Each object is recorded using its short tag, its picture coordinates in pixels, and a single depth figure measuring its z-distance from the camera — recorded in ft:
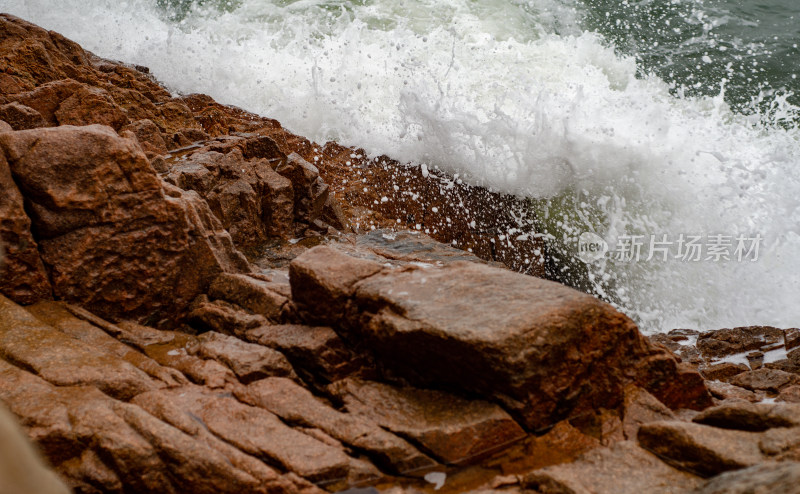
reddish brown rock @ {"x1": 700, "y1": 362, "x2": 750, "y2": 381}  17.51
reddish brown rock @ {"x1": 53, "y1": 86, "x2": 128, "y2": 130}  20.71
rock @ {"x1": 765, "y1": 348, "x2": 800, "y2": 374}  17.91
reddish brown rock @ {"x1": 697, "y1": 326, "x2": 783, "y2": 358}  20.02
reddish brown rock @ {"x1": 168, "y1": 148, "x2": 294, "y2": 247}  18.94
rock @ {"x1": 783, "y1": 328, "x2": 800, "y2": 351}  19.86
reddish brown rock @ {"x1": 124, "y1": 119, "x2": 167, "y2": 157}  21.18
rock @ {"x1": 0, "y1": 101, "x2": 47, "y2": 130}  18.38
